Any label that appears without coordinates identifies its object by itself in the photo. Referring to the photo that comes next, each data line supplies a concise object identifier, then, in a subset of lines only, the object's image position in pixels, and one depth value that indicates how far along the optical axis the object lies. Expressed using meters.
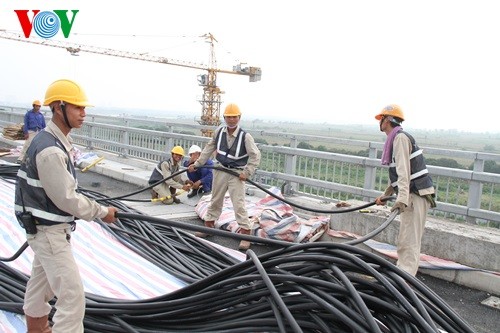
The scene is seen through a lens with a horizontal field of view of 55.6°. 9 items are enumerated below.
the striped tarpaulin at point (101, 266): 4.31
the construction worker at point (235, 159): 6.63
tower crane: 85.00
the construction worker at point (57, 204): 2.91
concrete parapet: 5.29
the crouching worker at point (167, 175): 8.73
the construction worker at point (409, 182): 5.02
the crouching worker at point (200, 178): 8.84
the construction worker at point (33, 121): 12.96
